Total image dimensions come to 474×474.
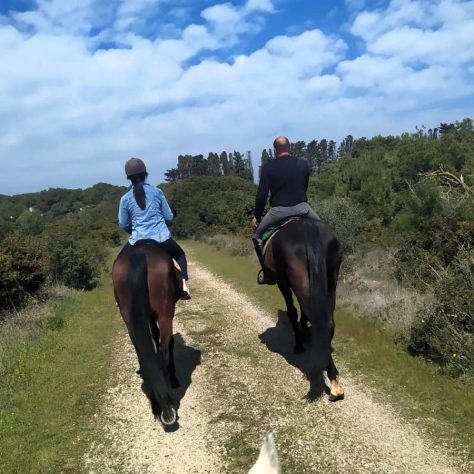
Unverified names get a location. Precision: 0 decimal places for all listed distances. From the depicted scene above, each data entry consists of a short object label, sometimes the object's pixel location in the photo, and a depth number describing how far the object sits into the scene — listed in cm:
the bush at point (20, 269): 1112
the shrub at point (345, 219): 1619
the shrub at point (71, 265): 1394
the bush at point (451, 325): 543
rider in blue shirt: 527
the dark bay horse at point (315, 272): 471
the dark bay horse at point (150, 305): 443
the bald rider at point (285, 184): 579
